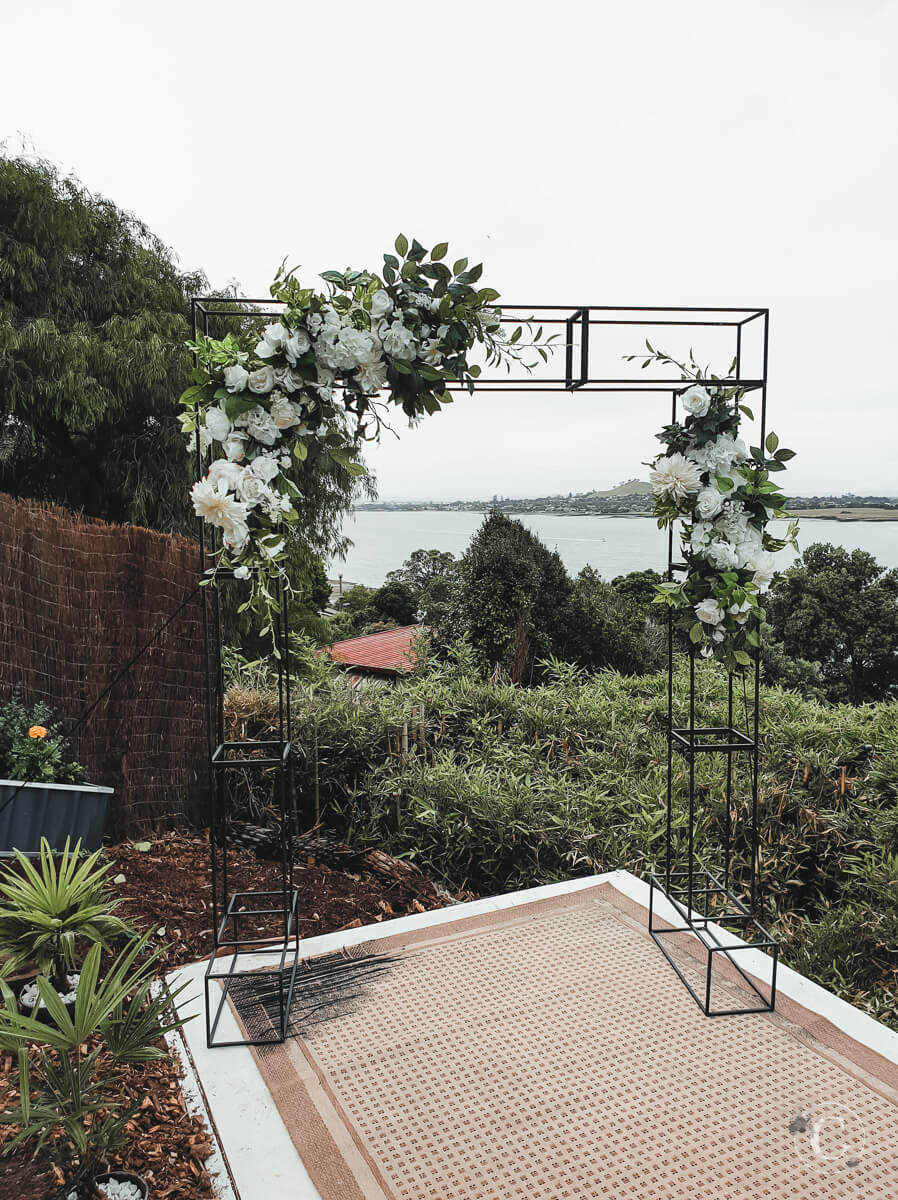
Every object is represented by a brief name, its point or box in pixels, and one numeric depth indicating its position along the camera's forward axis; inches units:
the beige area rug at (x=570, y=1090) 63.2
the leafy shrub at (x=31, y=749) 125.6
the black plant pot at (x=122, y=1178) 55.7
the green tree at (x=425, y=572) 719.1
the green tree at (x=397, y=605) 903.1
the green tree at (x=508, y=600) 377.7
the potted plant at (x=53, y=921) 65.8
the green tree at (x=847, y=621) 632.4
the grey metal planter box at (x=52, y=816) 121.9
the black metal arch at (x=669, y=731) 82.5
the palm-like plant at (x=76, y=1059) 52.3
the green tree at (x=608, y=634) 412.5
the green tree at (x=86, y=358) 359.9
